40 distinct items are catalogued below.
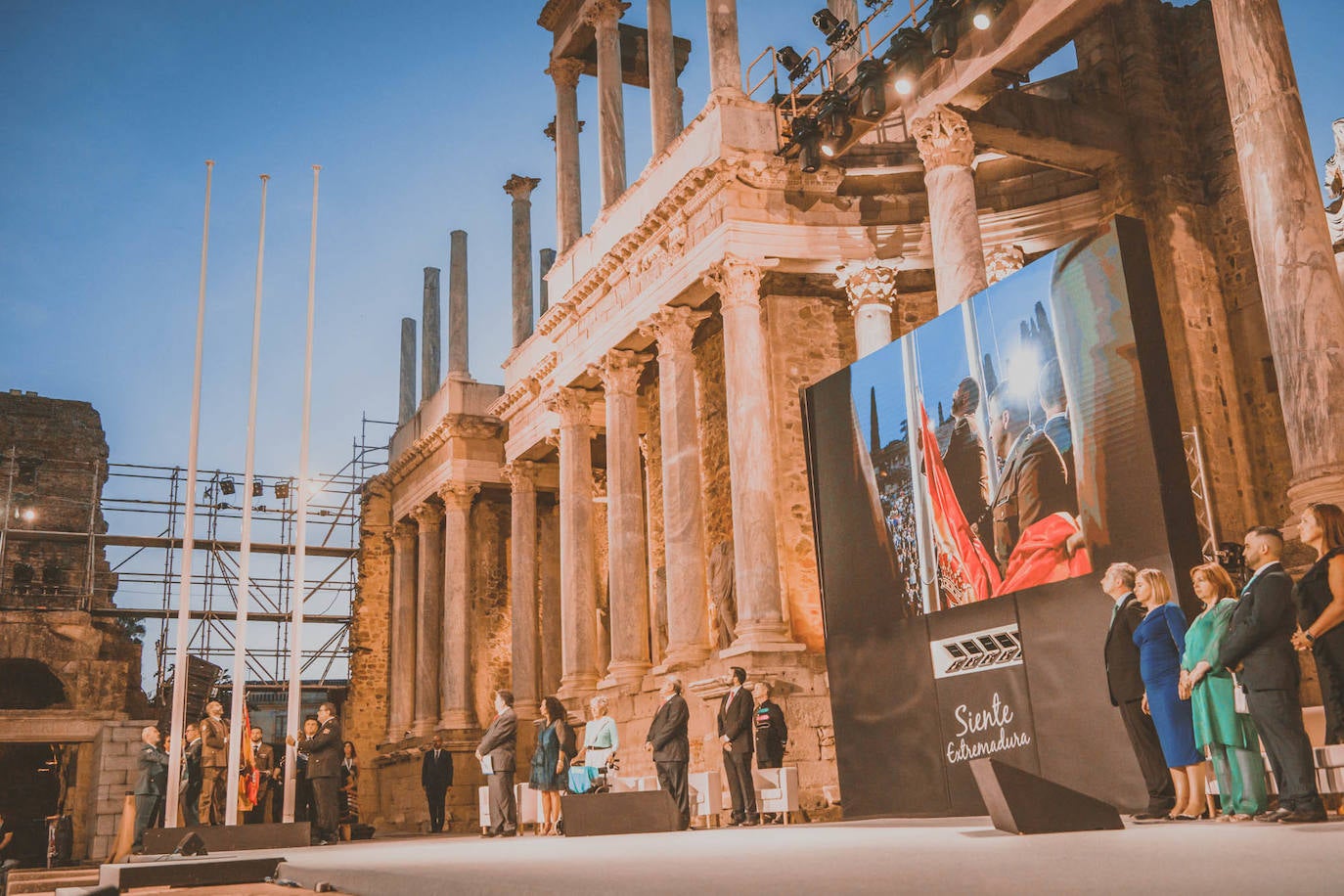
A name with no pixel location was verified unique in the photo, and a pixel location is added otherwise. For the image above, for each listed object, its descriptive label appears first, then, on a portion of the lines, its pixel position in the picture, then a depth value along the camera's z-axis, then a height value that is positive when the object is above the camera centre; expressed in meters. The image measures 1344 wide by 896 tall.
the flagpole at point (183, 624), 11.55 +1.80
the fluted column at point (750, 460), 15.68 +3.94
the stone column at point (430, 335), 29.64 +10.79
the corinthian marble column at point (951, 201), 13.64 +6.17
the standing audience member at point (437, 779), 21.30 +0.10
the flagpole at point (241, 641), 11.99 +1.55
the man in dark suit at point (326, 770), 14.26 +0.24
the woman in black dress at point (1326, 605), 6.39 +0.68
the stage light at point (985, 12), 12.95 +7.66
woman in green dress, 6.78 +0.14
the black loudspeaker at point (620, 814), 10.95 -0.35
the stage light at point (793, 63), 16.67 +9.33
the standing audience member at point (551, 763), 13.16 +0.16
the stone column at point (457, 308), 27.30 +10.55
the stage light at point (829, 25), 15.51 +9.43
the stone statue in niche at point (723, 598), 16.92 +2.35
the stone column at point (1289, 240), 9.66 +4.03
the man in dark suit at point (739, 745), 12.42 +0.22
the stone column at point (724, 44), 17.44 +10.14
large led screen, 9.16 +1.86
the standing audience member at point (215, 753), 15.09 +0.53
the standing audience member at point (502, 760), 13.53 +0.23
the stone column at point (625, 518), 18.81 +3.90
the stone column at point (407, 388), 31.21 +9.88
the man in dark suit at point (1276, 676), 6.32 +0.33
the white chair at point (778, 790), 13.07 -0.25
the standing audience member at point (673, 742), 12.16 +0.28
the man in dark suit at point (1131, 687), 7.61 +0.37
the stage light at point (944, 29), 13.23 +7.68
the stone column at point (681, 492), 17.17 +3.90
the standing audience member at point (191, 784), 14.41 +0.17
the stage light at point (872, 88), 14.57 +7.83
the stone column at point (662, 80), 19.30 +10.64
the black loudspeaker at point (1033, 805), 6.40 -0.28
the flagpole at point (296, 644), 12.27 +1.46
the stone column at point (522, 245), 26.78 +11.61
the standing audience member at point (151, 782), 14.20 +0.21
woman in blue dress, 7.25 +0.33
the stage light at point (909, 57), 13.84 +7.82
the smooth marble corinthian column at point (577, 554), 20.27 +3.65
